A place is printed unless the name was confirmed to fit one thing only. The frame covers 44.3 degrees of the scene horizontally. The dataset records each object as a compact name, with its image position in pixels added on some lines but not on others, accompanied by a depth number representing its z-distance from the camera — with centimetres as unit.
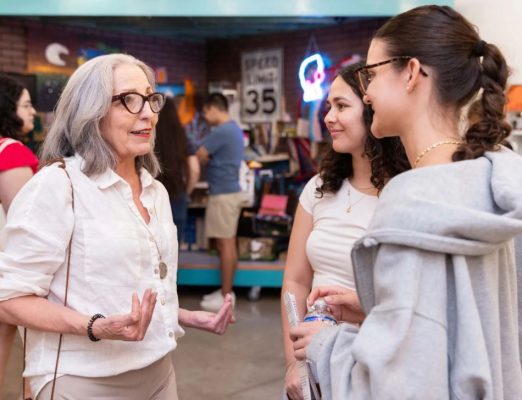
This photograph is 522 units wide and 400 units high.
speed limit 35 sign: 868
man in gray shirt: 600
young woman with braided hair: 116
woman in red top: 307
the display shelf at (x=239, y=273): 643
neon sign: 414
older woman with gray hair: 174
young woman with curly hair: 215
